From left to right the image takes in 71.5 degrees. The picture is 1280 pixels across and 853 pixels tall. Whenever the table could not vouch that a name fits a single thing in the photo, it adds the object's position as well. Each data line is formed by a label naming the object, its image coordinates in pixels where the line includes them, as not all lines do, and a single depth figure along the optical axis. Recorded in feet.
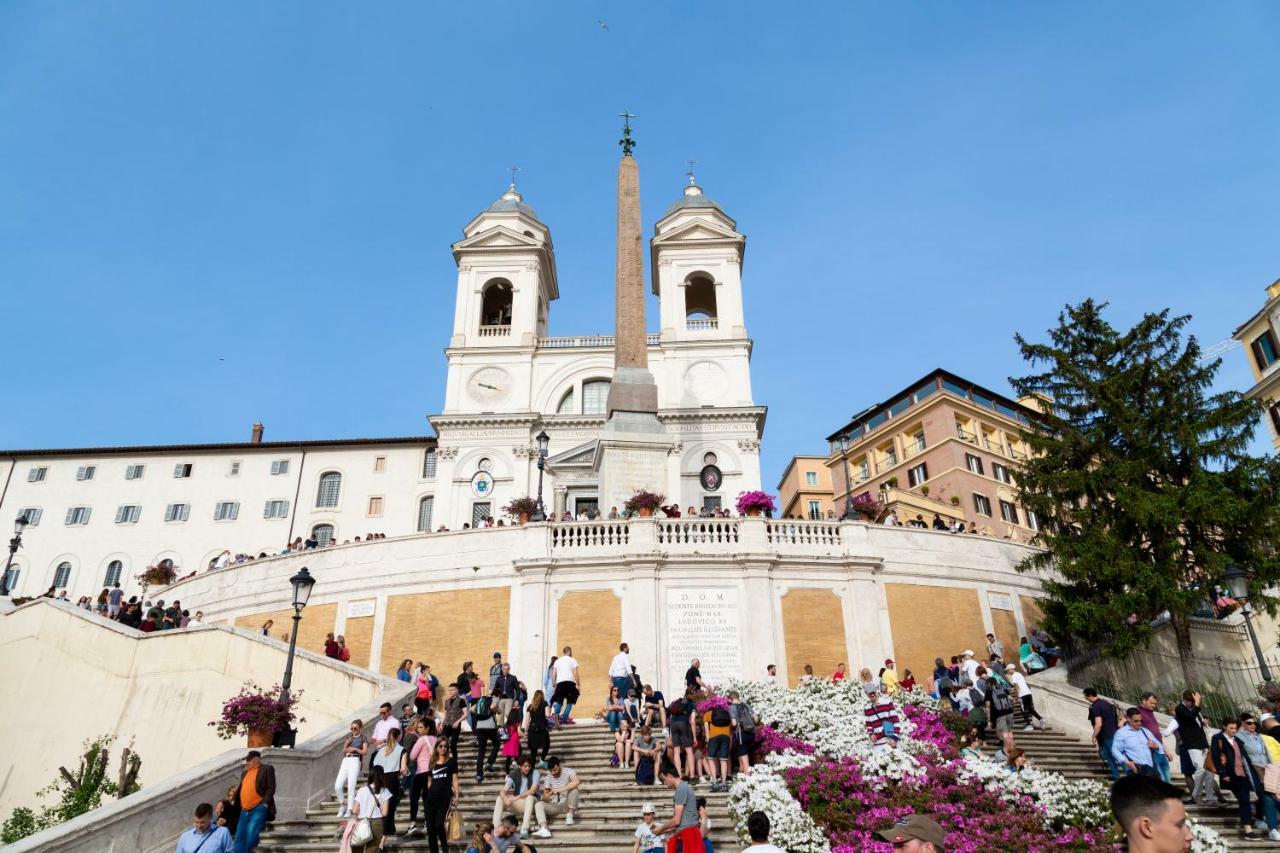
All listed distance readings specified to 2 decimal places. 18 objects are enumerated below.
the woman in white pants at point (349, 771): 36.70
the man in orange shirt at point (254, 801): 31.32
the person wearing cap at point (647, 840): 30.71
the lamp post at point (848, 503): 74.79
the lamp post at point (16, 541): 82.89
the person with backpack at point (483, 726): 42.47
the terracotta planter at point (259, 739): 38.04
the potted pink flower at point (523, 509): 80.53
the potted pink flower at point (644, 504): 75.20
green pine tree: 62.80
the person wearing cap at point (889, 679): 55.27
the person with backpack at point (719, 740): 39.96
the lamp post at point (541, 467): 75.24
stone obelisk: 93.76
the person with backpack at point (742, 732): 40.81
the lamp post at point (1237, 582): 52.60
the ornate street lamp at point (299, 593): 46.39
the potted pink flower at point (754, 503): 83.71
